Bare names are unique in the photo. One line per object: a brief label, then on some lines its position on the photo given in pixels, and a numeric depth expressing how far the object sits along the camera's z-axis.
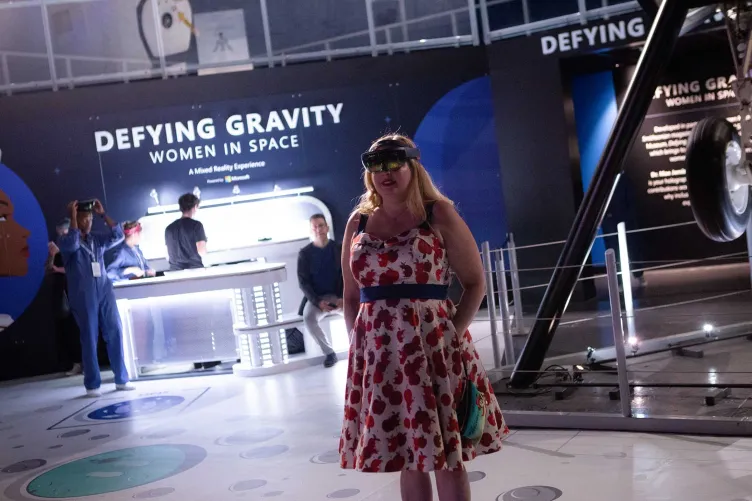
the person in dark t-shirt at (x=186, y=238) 8.09
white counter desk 7.30
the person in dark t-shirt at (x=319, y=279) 7.50
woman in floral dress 2.70
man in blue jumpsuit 7.09
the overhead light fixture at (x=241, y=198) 9.04
